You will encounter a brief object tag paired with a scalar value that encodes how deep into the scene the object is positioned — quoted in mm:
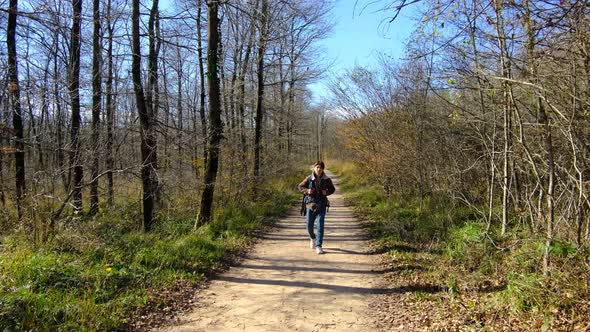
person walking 7672
